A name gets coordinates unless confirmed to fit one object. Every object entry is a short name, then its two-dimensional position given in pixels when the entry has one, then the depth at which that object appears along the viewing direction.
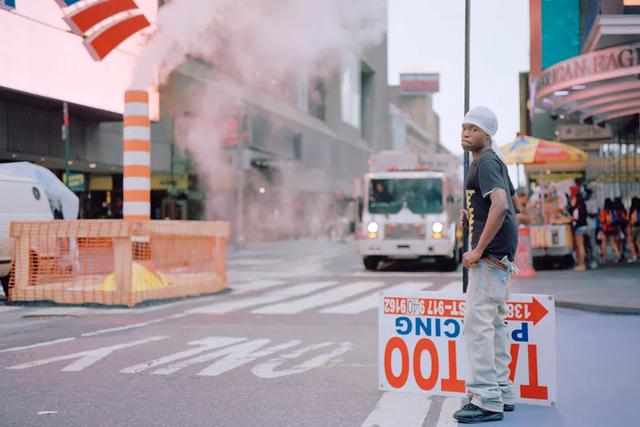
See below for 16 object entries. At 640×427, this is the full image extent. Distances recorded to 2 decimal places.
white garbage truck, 20.20
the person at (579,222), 18.05
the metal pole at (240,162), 33.53
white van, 13.52
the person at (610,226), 20.88
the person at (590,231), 19.19
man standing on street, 5.05
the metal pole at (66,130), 25.86
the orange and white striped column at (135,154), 14.77
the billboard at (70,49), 19.62
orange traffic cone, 17.19
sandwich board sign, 5.50
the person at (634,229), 19.89
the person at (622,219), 20.78
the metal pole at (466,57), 9.34
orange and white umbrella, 20.00
